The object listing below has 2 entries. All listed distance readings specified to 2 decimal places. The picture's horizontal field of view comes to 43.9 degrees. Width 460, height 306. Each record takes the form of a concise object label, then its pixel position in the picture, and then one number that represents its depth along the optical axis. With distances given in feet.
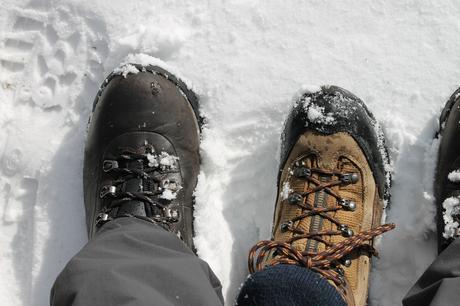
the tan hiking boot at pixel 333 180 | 4.21
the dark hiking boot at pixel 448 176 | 4.11
